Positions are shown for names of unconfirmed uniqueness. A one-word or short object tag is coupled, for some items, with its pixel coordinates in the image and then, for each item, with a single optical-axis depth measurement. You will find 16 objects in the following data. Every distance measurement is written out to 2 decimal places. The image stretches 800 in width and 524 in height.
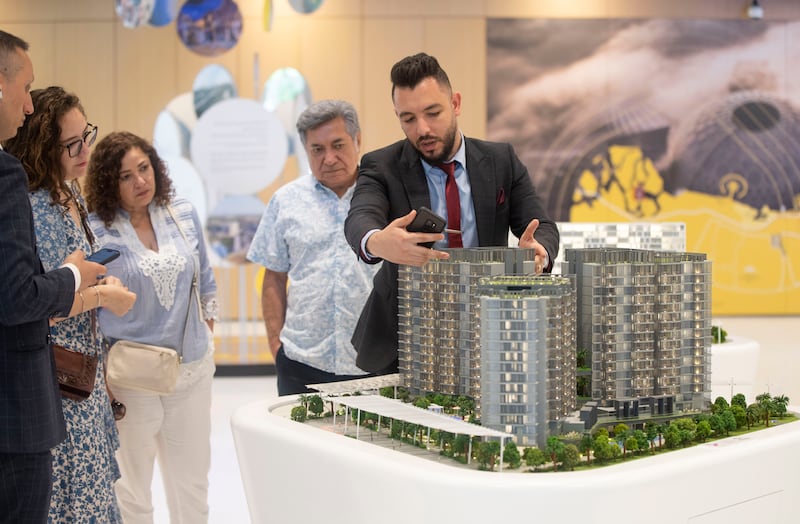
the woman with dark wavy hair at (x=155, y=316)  3.46
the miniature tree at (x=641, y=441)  1.94
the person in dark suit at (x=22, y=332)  2.09
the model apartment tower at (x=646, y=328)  2.22
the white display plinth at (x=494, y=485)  1.71
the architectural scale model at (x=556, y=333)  1.94
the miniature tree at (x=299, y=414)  2.28
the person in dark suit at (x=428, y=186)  2.75
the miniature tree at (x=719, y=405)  2.27
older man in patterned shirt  3.62
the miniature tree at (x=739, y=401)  2.34
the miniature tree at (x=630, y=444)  1.92
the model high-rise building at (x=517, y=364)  1.94
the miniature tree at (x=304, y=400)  2.31
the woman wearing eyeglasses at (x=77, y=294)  2.65
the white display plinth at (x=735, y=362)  4.63
